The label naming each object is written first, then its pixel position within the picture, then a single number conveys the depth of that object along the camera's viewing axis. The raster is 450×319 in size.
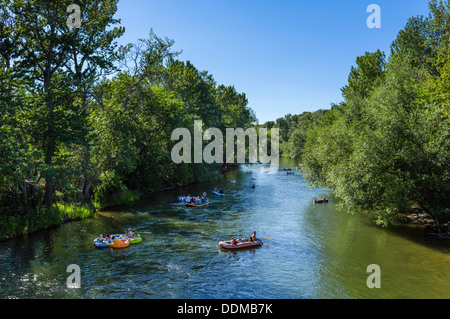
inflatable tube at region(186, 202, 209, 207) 37.15
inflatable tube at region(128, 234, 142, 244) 23.15
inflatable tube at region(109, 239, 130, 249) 21.97
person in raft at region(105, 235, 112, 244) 22.22
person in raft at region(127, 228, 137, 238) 23.59
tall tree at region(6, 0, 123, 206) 24.55
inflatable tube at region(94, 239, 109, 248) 21.91
